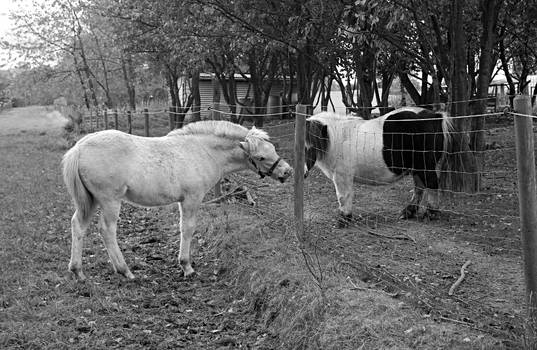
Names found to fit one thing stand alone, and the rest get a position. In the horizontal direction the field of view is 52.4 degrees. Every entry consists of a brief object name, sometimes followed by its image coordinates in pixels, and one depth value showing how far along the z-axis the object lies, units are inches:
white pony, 223.8
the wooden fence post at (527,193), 131.6
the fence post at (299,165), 237.6
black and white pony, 291.9
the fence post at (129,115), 740.8
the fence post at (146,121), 581.1
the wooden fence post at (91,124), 1002.5
